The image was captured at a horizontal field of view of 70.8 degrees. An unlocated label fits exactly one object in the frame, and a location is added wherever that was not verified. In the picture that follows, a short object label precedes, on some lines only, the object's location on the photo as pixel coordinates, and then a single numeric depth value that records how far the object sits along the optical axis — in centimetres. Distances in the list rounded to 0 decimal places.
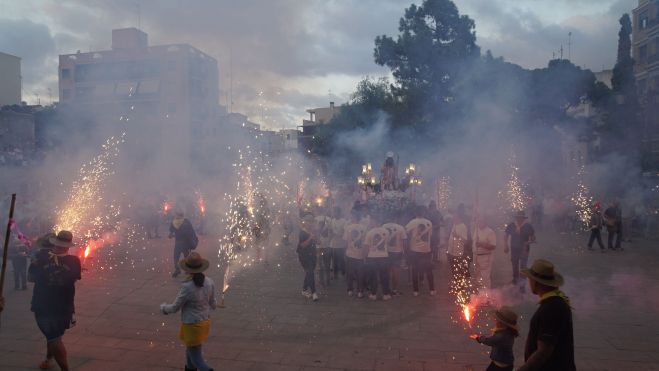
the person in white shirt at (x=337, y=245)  886
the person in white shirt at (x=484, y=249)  780
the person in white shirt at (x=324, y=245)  906
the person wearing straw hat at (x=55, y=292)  475
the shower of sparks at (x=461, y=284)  804
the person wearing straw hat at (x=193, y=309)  450
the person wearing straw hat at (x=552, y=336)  311
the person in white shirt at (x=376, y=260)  778
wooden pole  443
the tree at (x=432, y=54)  2203
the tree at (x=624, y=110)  2198
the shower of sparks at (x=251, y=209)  1171
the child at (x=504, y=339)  398
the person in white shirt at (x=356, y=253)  791
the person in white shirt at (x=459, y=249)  819
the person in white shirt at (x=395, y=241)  809
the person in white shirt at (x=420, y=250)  813
